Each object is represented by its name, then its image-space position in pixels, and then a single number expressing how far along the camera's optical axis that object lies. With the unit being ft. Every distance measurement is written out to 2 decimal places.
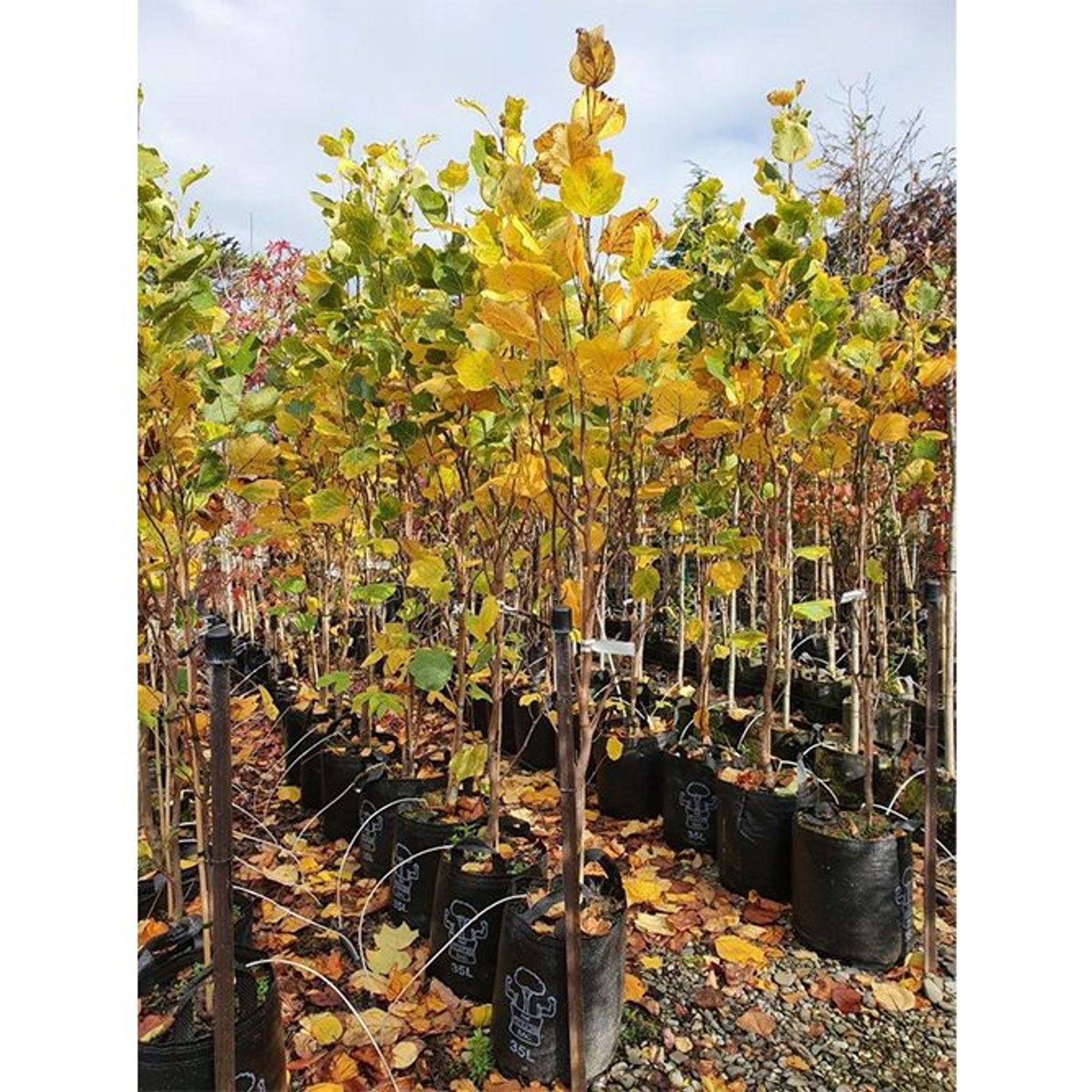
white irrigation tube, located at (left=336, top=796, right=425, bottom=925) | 4.70
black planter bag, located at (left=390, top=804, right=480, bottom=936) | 4.85
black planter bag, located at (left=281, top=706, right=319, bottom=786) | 7.55
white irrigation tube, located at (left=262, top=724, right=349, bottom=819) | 6.72
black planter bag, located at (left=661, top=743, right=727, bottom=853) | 5.87
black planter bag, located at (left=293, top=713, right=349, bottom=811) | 6.87
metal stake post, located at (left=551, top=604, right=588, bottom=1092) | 3.20
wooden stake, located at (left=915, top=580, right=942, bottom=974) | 4.33
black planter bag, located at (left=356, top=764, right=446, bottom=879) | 5.50
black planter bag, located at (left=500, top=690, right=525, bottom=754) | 8.76
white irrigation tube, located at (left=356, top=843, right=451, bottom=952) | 4.31
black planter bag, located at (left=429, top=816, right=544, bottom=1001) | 4.11
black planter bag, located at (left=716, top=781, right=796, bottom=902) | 5.10
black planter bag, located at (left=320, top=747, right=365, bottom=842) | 6.23
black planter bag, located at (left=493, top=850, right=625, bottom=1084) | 3.48
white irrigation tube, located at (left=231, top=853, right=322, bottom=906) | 5.31
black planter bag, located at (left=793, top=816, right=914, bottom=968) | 4.50
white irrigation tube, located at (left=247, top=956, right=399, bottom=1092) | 3.41
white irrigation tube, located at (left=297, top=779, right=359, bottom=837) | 5.79
